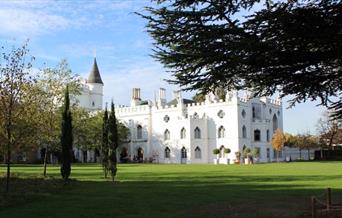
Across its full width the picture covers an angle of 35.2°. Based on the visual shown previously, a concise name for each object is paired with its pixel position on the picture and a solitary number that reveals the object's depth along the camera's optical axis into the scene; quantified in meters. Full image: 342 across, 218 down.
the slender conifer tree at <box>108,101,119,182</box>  30.40
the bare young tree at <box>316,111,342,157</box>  84.12
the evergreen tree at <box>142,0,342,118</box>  8.62
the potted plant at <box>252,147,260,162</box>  71.36
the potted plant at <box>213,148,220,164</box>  77.56
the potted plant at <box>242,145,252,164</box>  70.29
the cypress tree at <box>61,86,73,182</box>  28.02
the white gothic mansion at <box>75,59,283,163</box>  80.06
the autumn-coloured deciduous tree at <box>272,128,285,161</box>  78.75
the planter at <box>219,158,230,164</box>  77.91
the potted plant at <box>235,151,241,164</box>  73.89
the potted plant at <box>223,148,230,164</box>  77.25
